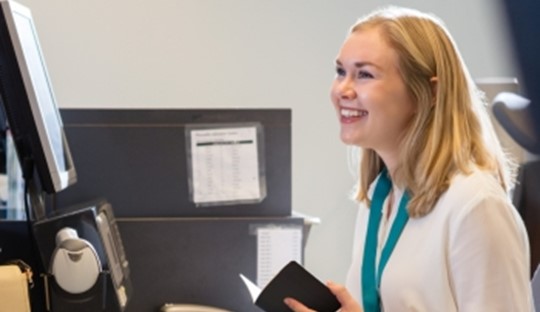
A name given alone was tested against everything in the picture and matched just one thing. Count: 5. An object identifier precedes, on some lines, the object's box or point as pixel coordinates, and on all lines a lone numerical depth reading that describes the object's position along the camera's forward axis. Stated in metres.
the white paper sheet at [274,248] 4.06
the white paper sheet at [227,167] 4.09
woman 3.34
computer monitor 3.44
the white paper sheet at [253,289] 3.68
